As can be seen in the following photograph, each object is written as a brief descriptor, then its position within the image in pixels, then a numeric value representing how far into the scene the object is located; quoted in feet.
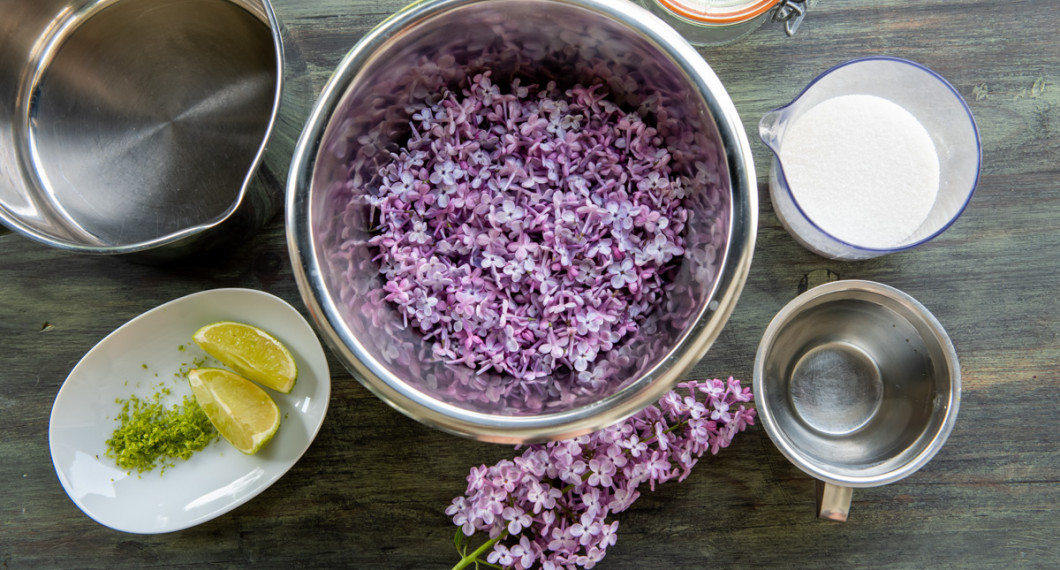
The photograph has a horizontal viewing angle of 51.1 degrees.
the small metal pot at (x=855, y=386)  1.81
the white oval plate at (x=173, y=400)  1.89
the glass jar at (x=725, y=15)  1.80
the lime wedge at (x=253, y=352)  1.87
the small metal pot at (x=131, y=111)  1.90
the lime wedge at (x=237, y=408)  1.85
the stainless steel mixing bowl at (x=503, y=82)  1.61
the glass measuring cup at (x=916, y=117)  1.82
